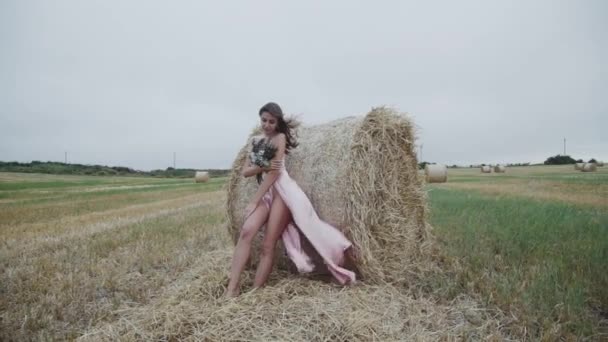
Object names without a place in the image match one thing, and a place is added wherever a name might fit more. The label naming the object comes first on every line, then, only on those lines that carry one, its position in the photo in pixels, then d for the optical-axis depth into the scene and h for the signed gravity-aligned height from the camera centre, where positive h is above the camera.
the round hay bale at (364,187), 4.36 -0.19
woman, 4.18 -0.46
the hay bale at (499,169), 35.47 -0.04
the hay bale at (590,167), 28.42 +0.05
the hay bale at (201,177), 29.38 -0.43
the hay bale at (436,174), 18.08 -0.21
